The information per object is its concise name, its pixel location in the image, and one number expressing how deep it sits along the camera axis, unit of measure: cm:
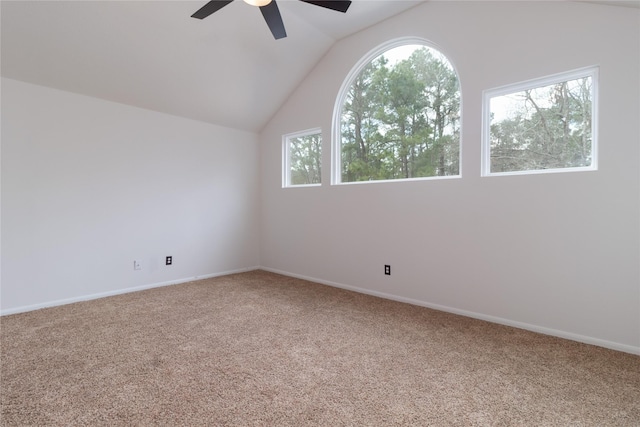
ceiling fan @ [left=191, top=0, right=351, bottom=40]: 216
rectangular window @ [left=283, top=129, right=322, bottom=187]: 431
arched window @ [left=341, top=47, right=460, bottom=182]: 310
